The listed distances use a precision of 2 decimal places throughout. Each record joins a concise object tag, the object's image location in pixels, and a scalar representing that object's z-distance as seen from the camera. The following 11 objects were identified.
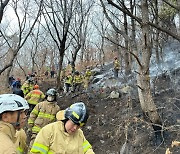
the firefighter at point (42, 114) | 4.18
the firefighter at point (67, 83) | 11.73
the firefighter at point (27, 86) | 8.67
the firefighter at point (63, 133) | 1.98
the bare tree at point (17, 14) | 10.89
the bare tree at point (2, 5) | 4.20
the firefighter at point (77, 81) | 11.90
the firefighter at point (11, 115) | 1.59
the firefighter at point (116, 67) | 12.26
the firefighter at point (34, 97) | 6.62
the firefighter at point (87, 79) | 12.60
